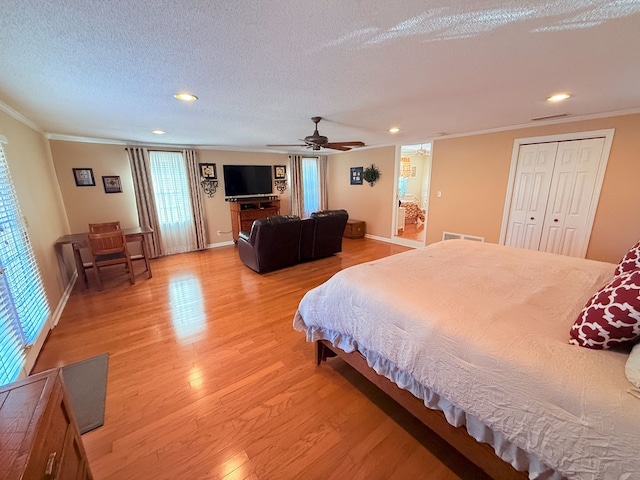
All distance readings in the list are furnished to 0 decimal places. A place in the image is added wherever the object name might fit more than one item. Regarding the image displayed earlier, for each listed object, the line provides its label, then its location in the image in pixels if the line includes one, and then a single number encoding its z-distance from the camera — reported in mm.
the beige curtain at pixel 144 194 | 4711
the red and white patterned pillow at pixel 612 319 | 948
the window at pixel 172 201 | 5070
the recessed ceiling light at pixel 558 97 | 2422
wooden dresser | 636
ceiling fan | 3141
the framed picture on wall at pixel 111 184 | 4566
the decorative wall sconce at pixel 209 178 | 5598
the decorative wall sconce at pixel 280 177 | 6648
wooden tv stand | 5867
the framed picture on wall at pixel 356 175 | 6562
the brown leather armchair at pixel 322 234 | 4406
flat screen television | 5906
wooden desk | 3479
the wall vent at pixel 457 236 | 4579
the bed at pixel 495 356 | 861
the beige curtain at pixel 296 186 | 6754
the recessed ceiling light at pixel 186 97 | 2262
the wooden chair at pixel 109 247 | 3439
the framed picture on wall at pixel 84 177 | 4293
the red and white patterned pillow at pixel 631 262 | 1470
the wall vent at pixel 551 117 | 3219
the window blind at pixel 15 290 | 1809
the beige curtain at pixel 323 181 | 7277
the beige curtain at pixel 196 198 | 5324
